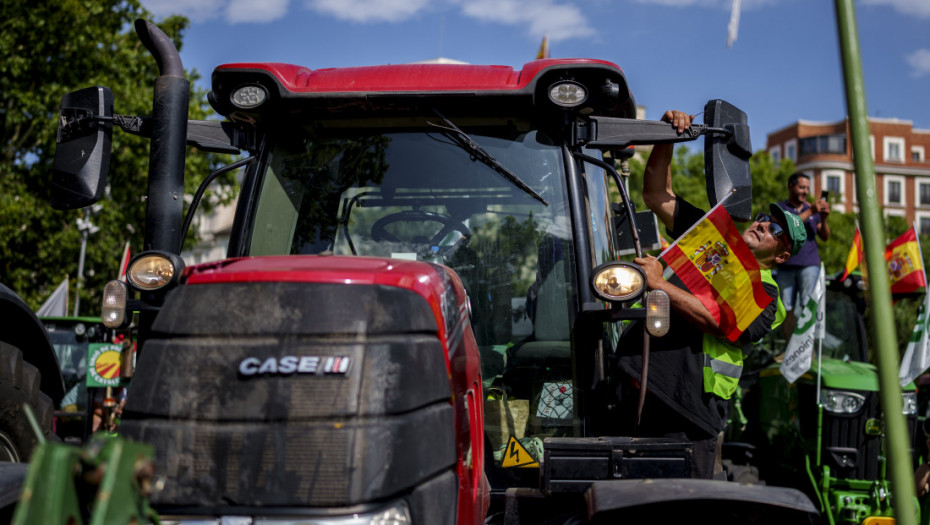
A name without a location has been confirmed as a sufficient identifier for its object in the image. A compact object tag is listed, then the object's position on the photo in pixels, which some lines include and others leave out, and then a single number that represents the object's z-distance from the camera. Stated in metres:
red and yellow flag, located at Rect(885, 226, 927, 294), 10.27
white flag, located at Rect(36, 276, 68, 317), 16.91
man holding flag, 4.05
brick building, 78.00
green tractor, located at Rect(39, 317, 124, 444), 12.32
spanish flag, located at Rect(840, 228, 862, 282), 10.17
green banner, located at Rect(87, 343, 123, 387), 12.22
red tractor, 2.53
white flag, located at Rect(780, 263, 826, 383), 8.65
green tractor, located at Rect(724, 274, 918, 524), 8.68
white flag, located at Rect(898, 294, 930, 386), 8.66
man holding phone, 9.91
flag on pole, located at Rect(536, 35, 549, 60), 23.38
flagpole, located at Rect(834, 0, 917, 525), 2.37
